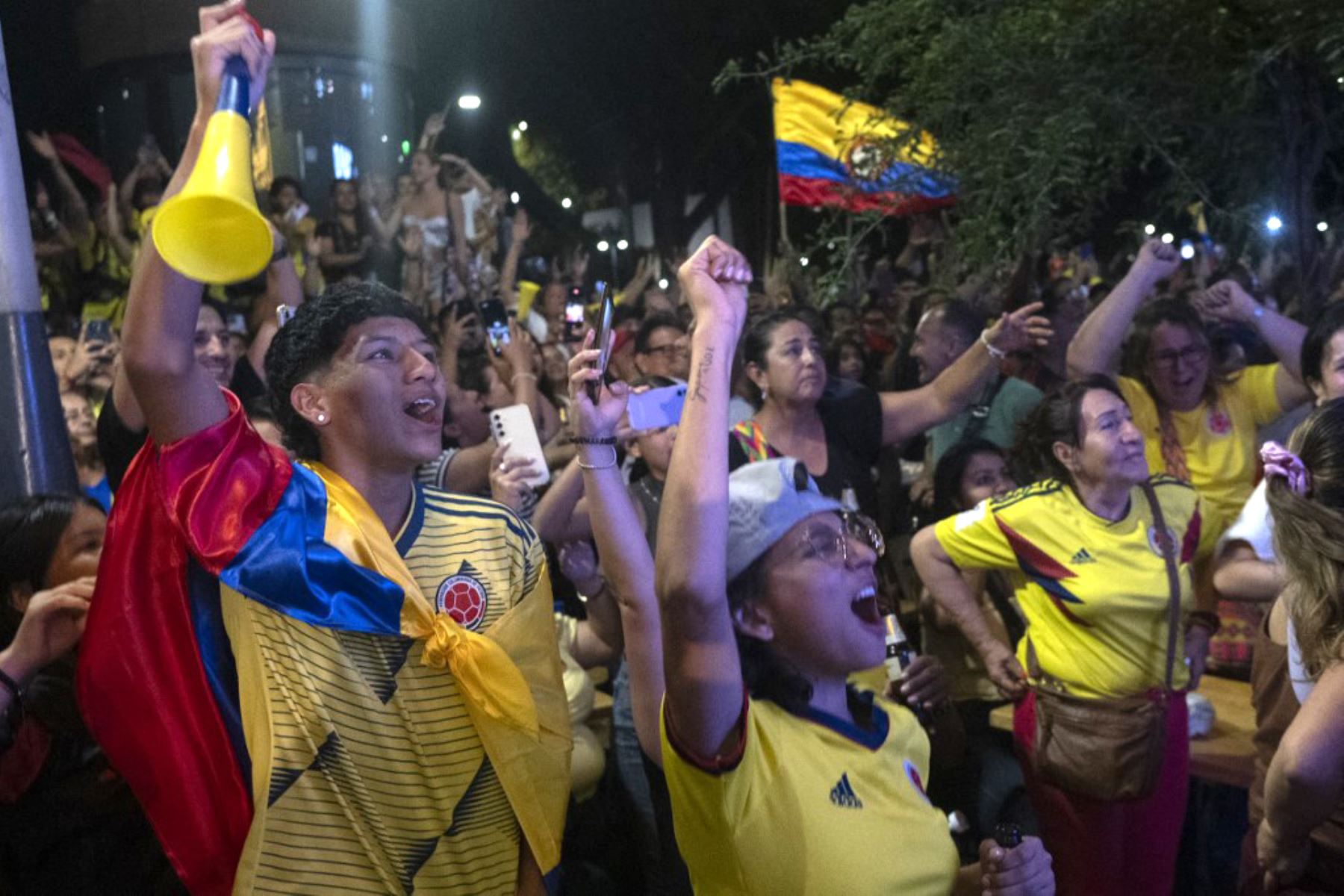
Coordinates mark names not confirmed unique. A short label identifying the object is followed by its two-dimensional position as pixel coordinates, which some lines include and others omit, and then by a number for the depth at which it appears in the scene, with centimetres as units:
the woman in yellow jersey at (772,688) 188
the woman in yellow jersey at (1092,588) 370
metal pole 291
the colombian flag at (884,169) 521
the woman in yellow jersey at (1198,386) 477
